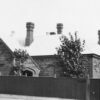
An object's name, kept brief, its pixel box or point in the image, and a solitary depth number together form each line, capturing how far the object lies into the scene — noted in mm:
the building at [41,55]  37719
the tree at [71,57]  28828
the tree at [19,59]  36009
